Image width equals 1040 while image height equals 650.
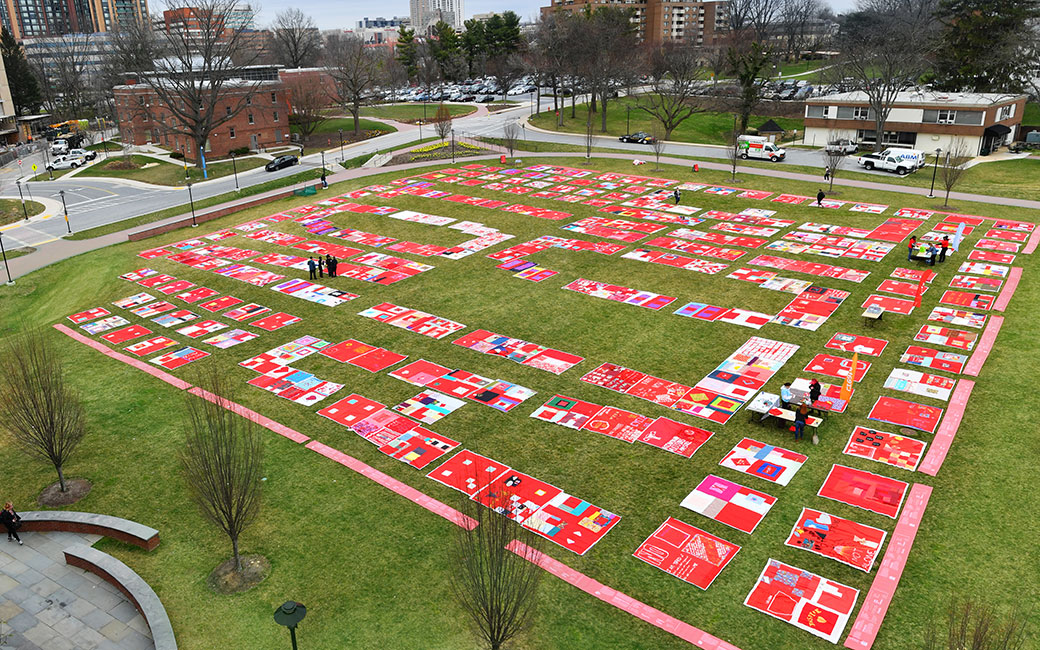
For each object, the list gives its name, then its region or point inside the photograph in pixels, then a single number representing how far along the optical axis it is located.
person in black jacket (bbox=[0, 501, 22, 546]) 18.25
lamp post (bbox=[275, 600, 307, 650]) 12.15
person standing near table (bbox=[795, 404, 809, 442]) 22.06
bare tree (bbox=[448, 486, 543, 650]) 12.14
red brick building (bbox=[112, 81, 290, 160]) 76.88
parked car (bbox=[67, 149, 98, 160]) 81.44
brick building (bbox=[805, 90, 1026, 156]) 63.91
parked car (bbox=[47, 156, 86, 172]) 78.75
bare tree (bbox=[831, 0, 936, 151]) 64.12
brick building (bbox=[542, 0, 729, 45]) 176.62
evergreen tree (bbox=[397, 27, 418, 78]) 132.55
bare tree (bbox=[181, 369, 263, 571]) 15.60
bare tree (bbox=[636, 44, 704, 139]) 77.69
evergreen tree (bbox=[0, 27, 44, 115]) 108.94
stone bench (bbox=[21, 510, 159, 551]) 18.08
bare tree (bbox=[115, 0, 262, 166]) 69.62
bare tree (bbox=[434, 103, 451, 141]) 73.56
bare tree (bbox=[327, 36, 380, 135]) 84.51
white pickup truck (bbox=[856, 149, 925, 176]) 57.00
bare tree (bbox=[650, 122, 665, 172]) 62.08
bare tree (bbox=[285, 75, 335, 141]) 85.88
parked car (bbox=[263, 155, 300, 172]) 69.06
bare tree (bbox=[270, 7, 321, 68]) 121.44
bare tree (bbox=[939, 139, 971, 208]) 46.47
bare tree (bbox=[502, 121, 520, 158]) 69.49
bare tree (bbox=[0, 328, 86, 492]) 19.31
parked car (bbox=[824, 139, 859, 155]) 65.75
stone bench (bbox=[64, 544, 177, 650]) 14.91
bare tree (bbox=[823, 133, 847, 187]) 50.54
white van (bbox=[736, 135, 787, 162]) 63.72
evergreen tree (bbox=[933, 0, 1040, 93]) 71.25
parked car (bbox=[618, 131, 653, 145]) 74.70
